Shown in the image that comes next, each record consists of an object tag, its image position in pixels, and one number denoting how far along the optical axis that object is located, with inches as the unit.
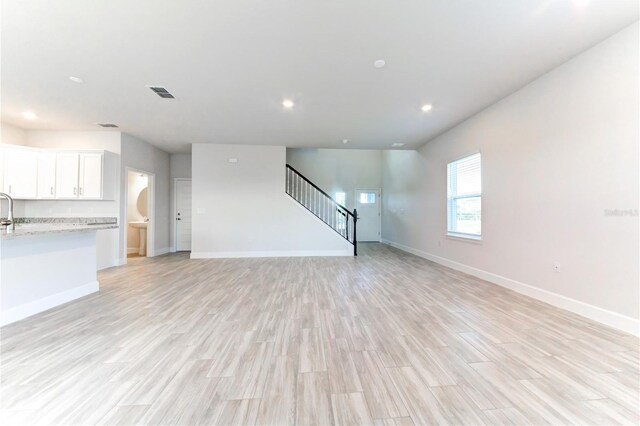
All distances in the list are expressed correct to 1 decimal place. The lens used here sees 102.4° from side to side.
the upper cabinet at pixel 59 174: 188.1
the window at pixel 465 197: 179.9
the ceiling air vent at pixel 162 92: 139.2
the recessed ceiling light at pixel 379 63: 114.4
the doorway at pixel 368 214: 377.1
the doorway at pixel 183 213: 297.3
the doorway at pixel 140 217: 263.3
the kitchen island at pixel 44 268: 101.7
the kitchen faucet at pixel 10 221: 104.0
